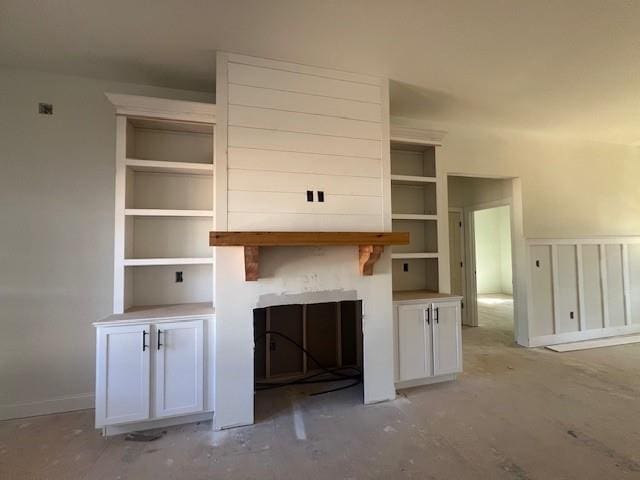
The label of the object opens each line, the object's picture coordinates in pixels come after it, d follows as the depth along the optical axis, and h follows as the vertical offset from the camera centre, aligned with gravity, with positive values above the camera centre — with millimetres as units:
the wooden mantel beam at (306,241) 2172 +68
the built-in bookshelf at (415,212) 3451 +422
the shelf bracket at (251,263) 2285 -91
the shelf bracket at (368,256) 2566 -55
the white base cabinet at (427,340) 2885 -864
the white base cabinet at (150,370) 2203 -866
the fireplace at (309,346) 3199 -1050
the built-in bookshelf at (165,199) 2484 +471
